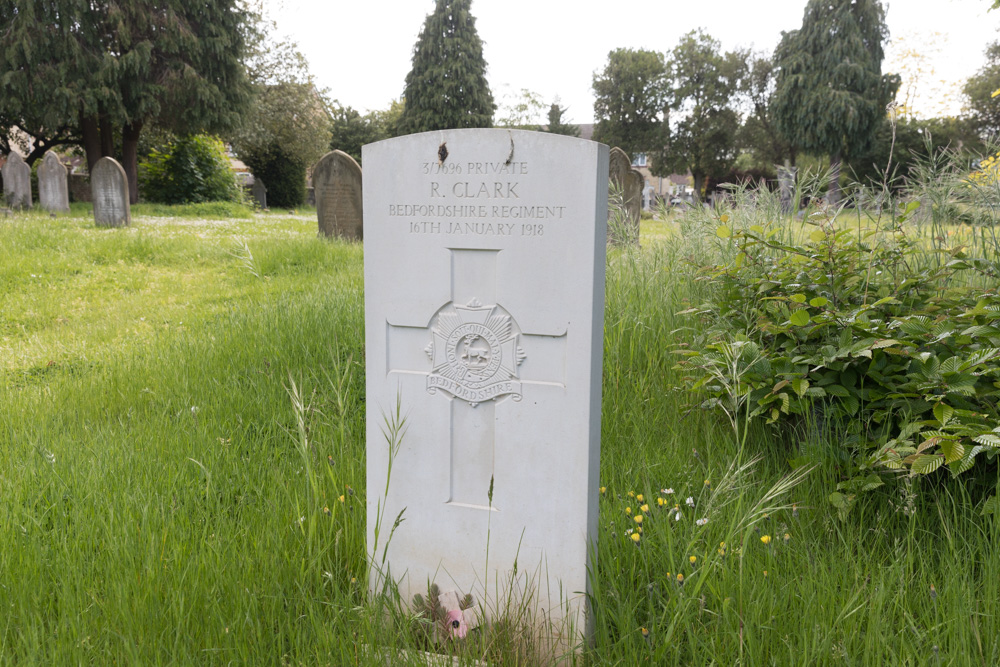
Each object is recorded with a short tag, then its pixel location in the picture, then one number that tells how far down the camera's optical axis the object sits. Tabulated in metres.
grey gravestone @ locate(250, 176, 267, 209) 27.36
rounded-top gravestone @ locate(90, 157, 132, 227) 11.91
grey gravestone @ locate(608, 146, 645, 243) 8.70
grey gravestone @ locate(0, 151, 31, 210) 14.55
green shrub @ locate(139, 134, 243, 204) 21.33
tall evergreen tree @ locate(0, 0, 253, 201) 16.45
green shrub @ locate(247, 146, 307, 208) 28.48
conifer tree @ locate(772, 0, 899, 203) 30.95
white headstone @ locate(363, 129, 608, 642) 1.77
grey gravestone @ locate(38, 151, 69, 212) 14.89
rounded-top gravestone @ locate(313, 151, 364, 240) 10.06
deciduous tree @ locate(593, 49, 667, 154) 44.38
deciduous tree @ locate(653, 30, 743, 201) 41.75
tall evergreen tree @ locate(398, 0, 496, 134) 33.62
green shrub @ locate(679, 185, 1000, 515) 2.06
